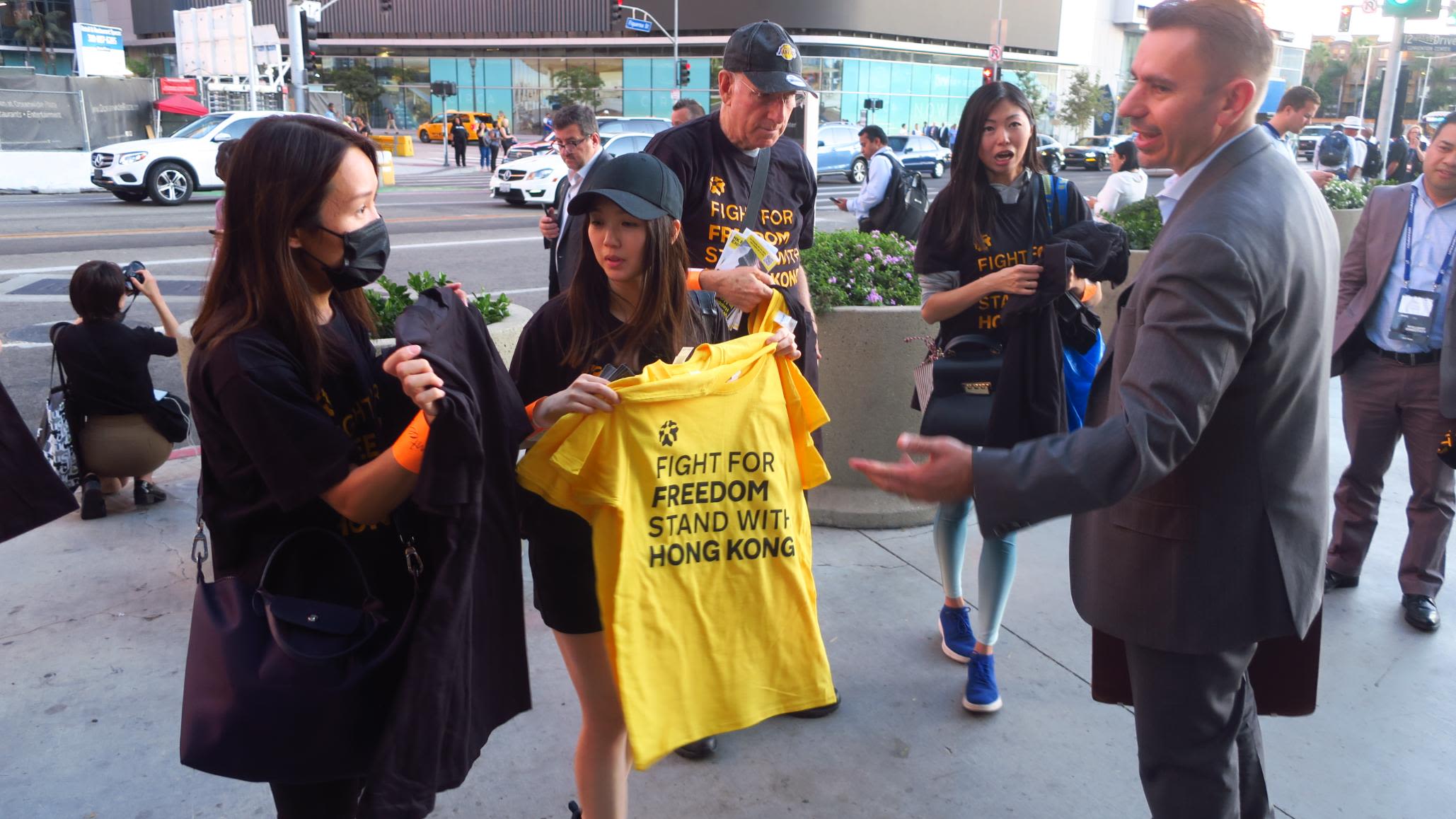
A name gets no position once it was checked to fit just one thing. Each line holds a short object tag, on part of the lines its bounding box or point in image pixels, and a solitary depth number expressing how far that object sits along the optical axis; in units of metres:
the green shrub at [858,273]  5.54
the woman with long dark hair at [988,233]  3.63
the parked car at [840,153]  32.19
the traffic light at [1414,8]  14.38
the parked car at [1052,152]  25.62
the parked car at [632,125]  27.02
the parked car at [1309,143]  44.50
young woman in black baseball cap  2.58
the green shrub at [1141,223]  8.51
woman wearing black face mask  1.89
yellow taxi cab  48.75
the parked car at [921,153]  34.78
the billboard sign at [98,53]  38.00
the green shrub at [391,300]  4.80
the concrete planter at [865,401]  5.36
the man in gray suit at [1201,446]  1.94
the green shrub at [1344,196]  11.63
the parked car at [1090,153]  43.50
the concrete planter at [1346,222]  11.25
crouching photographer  5.30
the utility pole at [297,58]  28.55
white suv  20.45
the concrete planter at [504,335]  5.01
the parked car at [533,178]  22.78
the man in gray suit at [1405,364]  4.34
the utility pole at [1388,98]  15.30
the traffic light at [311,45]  30.11
